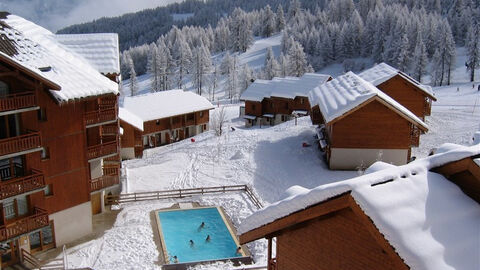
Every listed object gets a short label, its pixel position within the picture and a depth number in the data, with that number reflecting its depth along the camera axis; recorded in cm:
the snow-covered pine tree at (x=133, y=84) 11944
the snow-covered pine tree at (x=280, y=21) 17612
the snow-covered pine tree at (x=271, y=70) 11362
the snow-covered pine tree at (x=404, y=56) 10462
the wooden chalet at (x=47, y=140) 2209
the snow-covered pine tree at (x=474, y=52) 9306
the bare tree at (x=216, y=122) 5200
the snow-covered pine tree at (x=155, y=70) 11751
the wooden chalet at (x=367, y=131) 3466
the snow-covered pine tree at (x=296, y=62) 10969
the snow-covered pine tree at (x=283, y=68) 11450
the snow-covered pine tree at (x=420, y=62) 9788
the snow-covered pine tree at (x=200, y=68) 11675
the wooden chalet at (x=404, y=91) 4500
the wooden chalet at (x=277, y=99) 6938
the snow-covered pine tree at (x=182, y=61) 12988
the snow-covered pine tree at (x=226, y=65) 12845
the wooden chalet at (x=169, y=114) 5697
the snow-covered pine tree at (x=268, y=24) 17338
